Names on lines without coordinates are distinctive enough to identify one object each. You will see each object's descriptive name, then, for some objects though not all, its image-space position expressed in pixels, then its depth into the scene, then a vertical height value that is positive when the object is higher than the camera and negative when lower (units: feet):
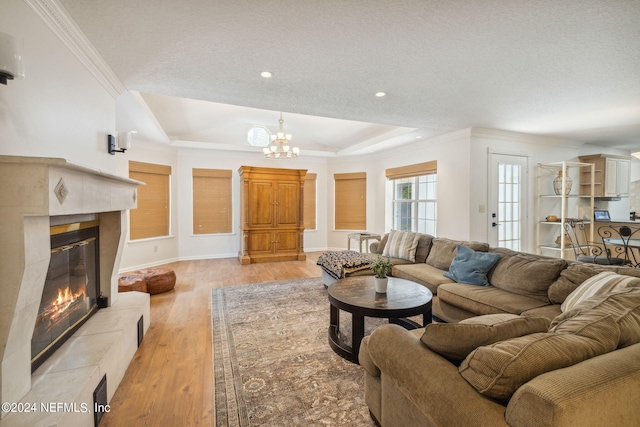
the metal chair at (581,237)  15.71 -1.76
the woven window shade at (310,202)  23.59 +0.49
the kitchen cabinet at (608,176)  17.33 +2.05
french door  15.24 +0.39
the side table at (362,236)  18.48 -1.88
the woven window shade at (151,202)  17.24 +0.37
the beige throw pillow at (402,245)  13.07 -1.82
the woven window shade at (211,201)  20.62 +0.50
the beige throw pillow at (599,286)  5.98 -1.73
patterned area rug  5.56 -4.05
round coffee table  7.08 -2.50
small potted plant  8.20 -1.97
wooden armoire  19.71 -0.47
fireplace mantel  3.98 -0.55
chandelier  16.87 +3.61
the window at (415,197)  17.97 +0.75
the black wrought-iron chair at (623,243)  11.15 -1.41
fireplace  5.47 -1.89
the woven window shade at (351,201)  23.34 +0.58
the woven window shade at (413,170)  17.01 +2.49
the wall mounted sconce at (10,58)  3.82 +2.07
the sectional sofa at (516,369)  2.78 -1.87
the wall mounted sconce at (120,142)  8.68 +2.05
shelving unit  15.83 +0.16
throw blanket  11.73 -2.38
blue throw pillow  9.37 -2.01
